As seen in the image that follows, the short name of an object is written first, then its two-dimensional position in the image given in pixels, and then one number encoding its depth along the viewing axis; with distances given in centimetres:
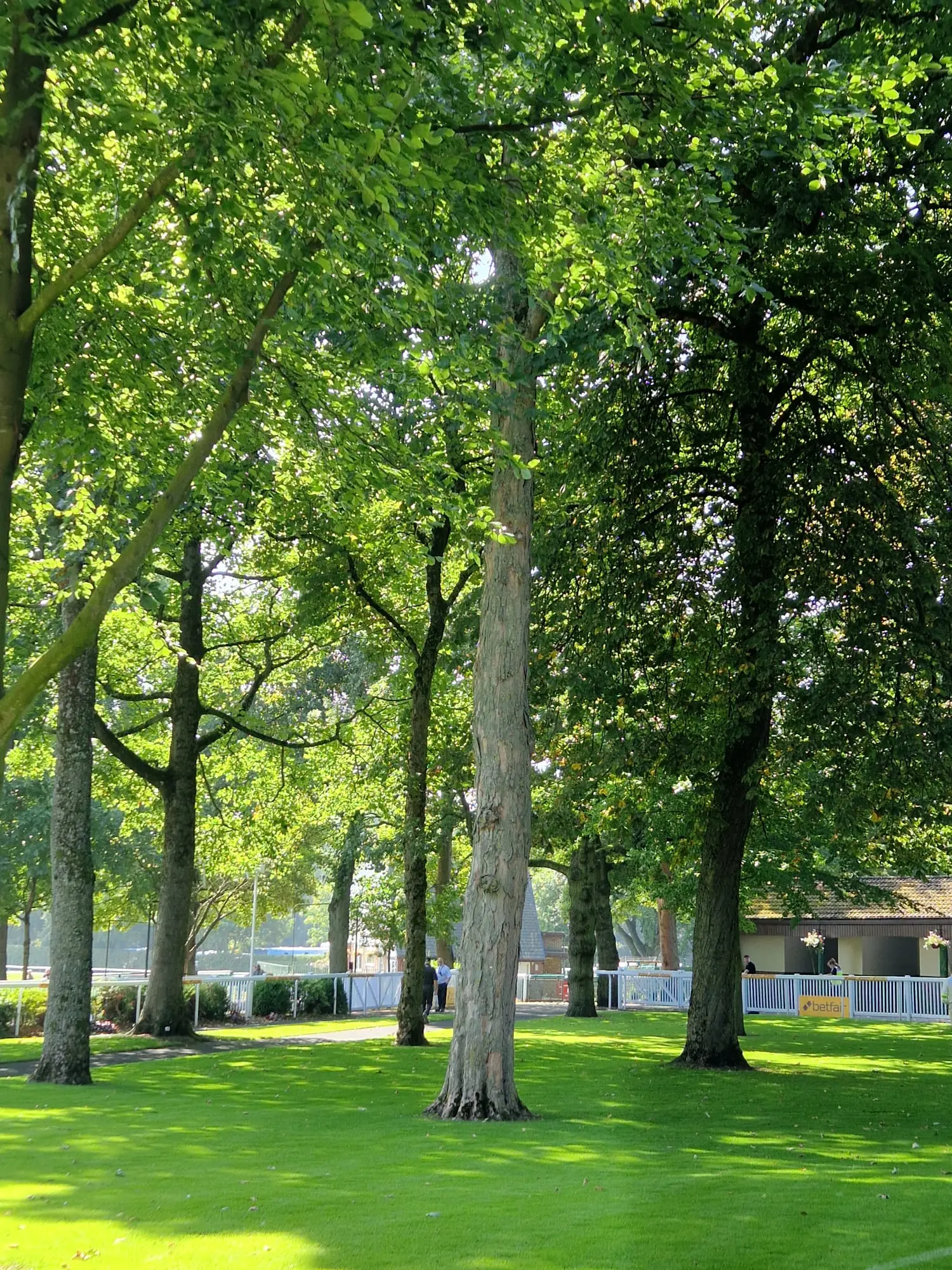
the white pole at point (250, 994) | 3148
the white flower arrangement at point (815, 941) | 4216
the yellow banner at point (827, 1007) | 3756
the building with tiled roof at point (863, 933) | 4731
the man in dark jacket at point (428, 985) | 3230
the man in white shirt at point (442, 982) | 3709
